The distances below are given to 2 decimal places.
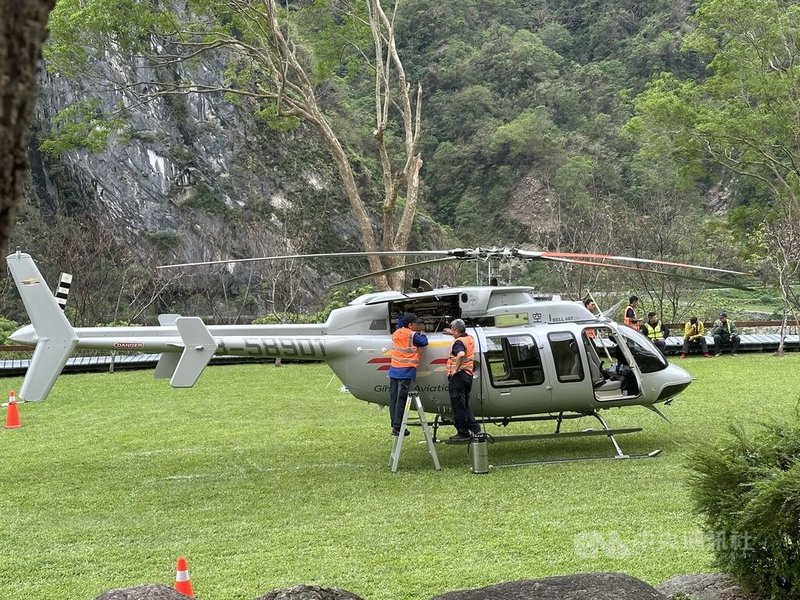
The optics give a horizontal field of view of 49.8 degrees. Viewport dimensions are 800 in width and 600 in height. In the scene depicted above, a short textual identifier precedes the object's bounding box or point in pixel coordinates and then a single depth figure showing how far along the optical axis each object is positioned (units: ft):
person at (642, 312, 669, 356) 57.67
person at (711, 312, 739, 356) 65.92
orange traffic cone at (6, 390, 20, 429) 39.75
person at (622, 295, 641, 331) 49.03
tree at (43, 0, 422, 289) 58.39
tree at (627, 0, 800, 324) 76.74
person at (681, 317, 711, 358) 65.87
